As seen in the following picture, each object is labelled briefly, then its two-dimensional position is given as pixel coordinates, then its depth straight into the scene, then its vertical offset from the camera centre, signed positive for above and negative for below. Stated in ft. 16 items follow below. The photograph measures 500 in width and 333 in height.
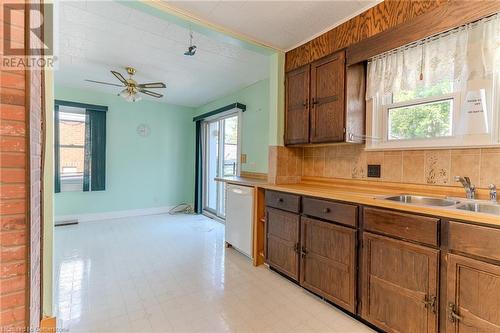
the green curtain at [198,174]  18.24 -0.80
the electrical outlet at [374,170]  7.50 -0.15
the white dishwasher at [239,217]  9.53 -2.22
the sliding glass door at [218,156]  15.39 +0.50
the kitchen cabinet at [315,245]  6.02 -2.29
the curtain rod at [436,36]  5.03 +3.04
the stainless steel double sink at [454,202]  5.04 -0.84
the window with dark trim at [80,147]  14.55 +0.91
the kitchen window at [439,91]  5.27 +1.94
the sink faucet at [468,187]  5.42 -0.46
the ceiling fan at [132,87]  10.81 +3.44
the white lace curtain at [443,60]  5.08 +2.52
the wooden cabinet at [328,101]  7.36 +2.05
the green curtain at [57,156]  14.33 +0.33
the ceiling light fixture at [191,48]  8.04 +3.96
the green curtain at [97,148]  15.25 +0.88
